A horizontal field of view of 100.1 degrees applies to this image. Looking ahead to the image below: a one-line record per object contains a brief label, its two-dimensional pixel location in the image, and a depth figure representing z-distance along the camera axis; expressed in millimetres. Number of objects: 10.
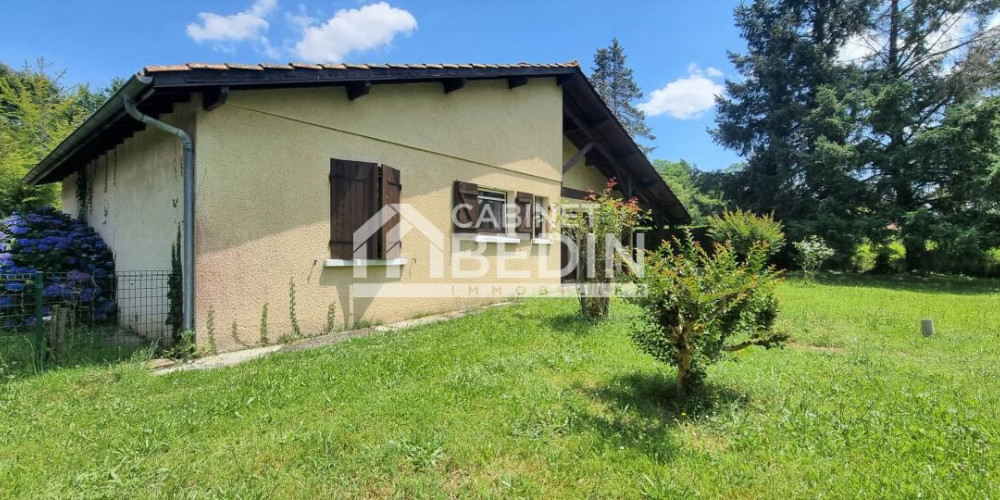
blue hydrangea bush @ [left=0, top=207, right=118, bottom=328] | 6785
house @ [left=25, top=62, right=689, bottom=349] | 5625
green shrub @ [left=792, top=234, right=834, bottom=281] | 14289
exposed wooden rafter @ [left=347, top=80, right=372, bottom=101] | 6949
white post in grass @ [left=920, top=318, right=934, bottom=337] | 6335
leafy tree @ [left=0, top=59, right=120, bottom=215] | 11977
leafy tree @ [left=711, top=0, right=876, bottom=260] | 17422
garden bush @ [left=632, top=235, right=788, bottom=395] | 3400
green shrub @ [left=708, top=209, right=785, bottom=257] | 14023
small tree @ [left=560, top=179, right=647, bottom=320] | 7191
